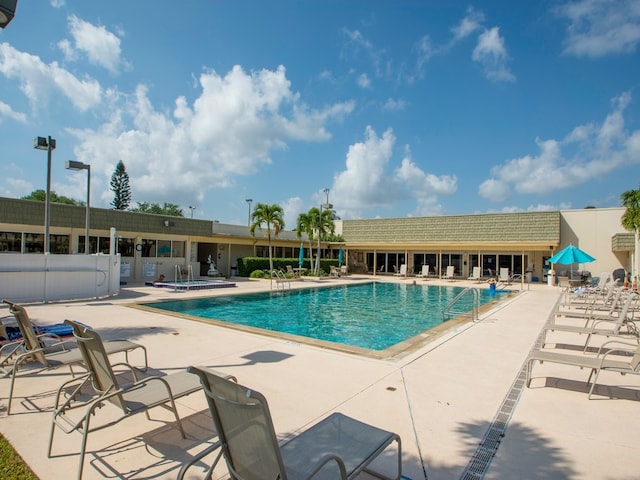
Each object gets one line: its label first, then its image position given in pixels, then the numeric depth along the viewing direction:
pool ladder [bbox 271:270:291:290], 19.88
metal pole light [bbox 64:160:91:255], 12.34
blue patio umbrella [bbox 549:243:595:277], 15.53
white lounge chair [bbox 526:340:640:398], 4.53
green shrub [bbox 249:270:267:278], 24.23
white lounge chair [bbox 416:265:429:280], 28.89
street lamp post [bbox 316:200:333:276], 27.05
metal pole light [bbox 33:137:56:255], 11.55
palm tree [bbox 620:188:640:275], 18.69
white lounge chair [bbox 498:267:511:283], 23.95
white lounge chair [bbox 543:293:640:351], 6.81
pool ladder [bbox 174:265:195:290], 21.20
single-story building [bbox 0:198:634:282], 17.47
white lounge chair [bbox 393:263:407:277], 29.07
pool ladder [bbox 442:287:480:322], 10.58
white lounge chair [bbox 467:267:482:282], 25.88
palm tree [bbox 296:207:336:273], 27.41
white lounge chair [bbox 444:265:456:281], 27.14
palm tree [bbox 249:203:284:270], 24.14
